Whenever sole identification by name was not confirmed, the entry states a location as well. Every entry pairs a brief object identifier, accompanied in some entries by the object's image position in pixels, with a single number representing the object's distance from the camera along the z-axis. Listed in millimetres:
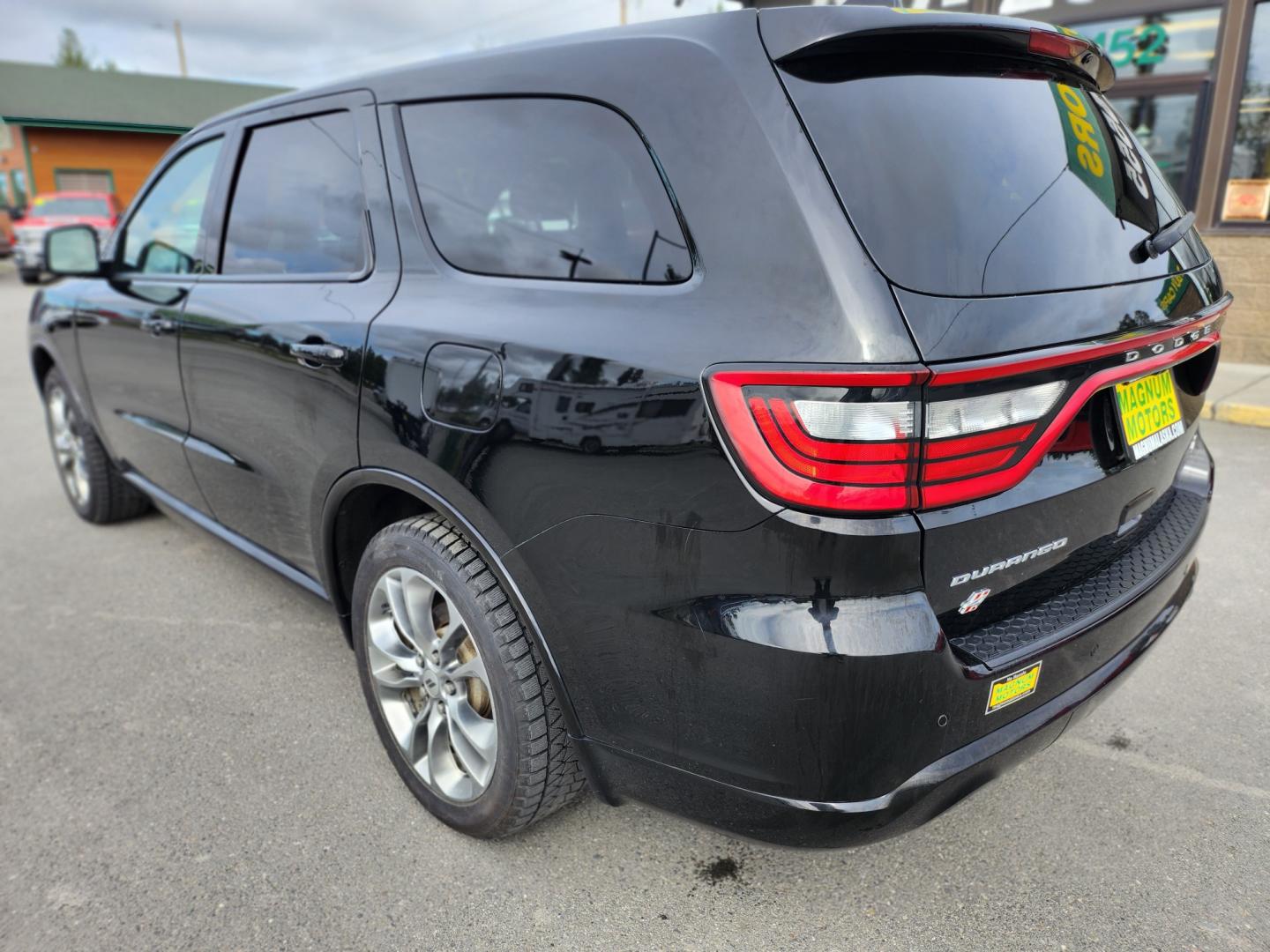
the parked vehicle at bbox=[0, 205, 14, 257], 21859
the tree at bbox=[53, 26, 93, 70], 72188
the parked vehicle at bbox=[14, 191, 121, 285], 18359
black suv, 1435
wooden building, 30438
